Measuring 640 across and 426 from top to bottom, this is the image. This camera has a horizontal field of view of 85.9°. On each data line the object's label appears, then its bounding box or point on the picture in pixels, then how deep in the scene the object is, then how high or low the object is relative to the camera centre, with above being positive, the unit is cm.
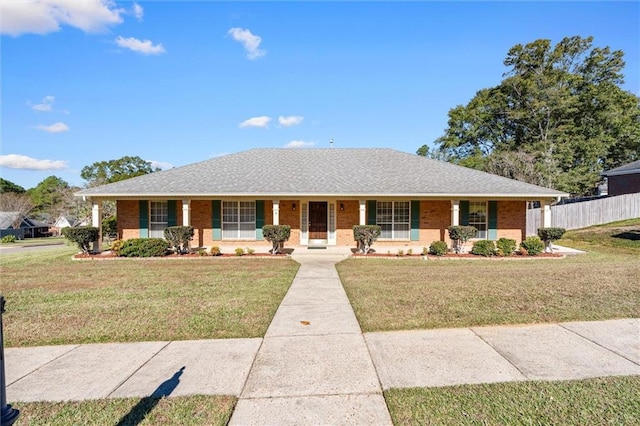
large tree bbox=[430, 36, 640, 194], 2927 +831
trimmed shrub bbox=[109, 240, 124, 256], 1355 -162
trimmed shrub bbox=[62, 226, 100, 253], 1330 -112
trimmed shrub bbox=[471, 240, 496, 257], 1345 -167
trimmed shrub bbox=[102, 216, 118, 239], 1652 -104
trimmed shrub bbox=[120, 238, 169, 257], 1342 -164
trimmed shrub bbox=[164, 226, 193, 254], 1362 -119
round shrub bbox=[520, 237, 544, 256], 1342 -159
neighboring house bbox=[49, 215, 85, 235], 5477 -282
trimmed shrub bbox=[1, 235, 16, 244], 3241 -319
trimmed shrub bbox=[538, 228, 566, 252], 1367 -118
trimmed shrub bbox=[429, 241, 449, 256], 1358 -168
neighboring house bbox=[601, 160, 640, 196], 2714 +216
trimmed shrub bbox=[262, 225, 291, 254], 1360 -111
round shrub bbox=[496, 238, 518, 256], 1350 -163
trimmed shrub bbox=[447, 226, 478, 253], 1363 -113
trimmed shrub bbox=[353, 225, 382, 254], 1370 -114
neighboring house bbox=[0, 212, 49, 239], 4074 -270
